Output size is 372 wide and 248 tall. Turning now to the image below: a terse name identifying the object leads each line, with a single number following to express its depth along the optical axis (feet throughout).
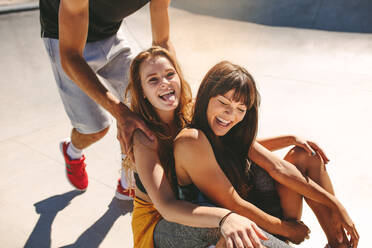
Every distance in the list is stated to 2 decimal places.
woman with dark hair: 5.04
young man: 5.71
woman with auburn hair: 4.47
